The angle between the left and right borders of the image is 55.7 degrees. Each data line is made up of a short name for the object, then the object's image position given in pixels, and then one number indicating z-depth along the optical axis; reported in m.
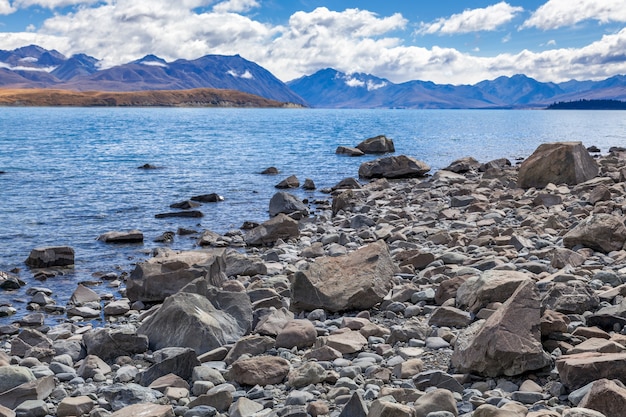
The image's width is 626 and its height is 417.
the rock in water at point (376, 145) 56.44
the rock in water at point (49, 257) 15.84
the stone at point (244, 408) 6.38
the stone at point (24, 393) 6.97
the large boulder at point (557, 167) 25.95
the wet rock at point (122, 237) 18.84
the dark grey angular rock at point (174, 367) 7.60
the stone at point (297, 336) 8.55
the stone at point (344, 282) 10.07
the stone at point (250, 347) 8.19
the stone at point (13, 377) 7.25
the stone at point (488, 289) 8.96
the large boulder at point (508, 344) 6.72
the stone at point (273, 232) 18.44
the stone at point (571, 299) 8.57
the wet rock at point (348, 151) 55.03
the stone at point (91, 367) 7.96
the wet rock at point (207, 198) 27.66
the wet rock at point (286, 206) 23.86
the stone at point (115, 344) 8.73
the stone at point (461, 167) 38.22
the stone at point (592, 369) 6.15
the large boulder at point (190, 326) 8.67
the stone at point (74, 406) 6.64
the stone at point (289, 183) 32.99
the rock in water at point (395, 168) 37.28
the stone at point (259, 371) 7.28
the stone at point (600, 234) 12.44
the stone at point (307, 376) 7.11
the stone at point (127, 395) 6.85
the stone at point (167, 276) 12.30
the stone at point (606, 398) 5.41
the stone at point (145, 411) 6.12
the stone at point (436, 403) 5.93
